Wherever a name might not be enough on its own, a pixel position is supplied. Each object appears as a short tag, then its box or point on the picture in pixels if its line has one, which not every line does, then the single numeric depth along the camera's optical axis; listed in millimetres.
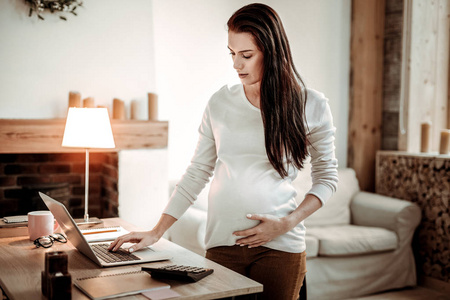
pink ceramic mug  1838
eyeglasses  1749
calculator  1328
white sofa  3400
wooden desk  1258
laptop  1481
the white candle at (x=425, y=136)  4027
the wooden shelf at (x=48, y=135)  3199
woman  1585
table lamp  2297
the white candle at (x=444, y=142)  3838
